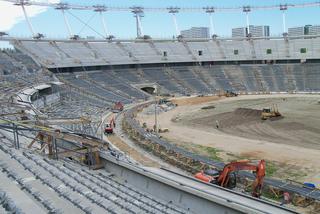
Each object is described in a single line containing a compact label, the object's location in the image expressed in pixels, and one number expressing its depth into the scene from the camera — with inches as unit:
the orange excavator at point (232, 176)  683.4
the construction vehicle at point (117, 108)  1903.1
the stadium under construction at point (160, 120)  397.1
